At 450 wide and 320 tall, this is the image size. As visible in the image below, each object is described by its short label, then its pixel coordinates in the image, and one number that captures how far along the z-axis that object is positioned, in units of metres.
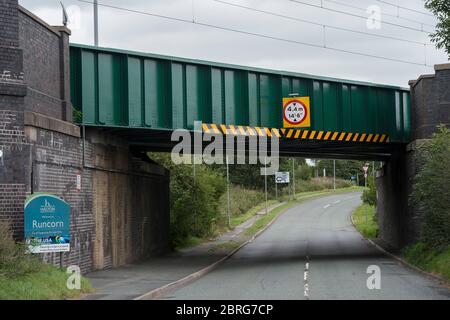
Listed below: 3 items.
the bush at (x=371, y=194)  63.76
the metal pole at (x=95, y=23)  30.89
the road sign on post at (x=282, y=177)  88.58
